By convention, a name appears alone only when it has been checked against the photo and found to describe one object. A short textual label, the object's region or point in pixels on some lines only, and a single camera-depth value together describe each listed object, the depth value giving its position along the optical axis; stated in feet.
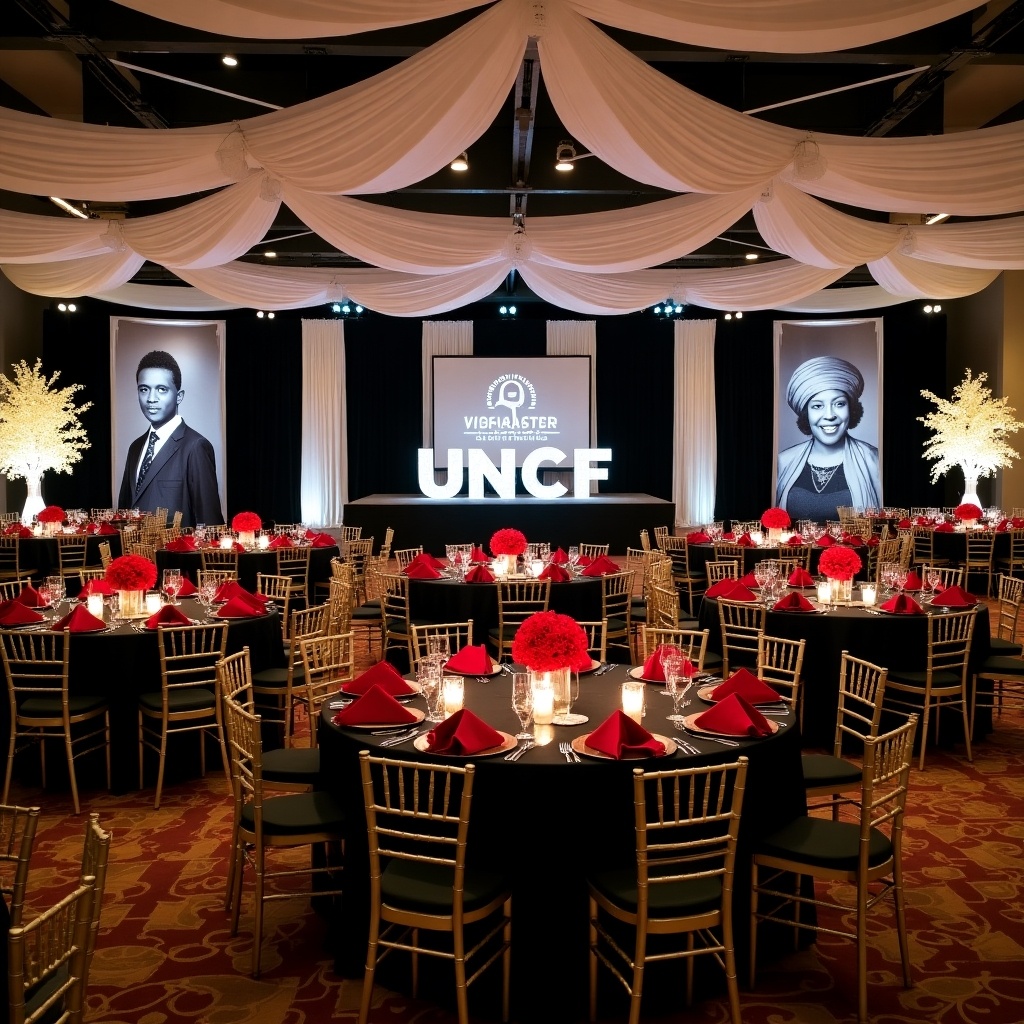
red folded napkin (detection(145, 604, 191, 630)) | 17.84
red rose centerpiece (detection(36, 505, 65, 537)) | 36.91
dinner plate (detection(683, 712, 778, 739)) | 11.35
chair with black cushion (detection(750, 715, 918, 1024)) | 10.42
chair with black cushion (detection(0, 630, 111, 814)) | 16.35
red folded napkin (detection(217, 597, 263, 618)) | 19.12
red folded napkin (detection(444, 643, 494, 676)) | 14.44
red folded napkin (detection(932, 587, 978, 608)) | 20.59
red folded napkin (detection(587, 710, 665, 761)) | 10.54
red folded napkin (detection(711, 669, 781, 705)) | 12.83
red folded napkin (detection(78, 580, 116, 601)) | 19.97
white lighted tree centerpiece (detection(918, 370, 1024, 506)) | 43.57
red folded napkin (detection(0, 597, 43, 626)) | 18.47
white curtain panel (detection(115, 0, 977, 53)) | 14.73
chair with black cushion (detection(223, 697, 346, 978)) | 11.27
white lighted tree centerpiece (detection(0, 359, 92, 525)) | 39.55
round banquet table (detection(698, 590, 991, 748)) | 19.57
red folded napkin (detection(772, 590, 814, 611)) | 20.29
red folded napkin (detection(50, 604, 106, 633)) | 17.59
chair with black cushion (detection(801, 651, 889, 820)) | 12.61
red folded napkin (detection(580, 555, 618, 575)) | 25.86
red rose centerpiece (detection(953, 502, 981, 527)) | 40.22
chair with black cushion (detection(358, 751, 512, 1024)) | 9.37
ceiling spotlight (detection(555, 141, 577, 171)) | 28.60
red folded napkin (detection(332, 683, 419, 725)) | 11.75
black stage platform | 48.49
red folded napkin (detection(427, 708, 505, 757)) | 10.67
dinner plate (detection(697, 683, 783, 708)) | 12.78
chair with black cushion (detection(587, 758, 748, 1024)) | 9.19
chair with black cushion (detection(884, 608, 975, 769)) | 18.54
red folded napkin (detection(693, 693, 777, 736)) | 11.35
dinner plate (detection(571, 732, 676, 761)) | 10.50
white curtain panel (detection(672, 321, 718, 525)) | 57.82
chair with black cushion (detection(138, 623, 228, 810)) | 16.76
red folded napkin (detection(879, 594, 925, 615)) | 19.69
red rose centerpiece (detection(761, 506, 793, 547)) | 33.01
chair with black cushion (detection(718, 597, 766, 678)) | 20.18
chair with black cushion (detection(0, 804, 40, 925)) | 7.38
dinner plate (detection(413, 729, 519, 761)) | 10.63
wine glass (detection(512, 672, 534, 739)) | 11.59
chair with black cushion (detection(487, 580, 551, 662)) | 23.48
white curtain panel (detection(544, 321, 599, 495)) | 57.72
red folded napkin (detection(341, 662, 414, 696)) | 13.14
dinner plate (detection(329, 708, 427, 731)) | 11.71
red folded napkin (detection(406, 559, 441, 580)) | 25.36
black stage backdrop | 56.80
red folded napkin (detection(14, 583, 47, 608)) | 20.43
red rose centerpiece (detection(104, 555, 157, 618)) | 18.72
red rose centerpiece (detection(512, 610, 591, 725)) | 11.72
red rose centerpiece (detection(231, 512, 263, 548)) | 31.76
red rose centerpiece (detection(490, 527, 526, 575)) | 26.25
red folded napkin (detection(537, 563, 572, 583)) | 24.90
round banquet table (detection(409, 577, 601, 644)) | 24.63
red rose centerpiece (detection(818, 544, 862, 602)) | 21.02
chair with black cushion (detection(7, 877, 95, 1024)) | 6.58
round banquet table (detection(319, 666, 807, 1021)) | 10.32
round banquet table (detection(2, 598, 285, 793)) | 17.47
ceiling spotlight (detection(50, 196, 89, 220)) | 32.52
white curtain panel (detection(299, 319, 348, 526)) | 57.16
